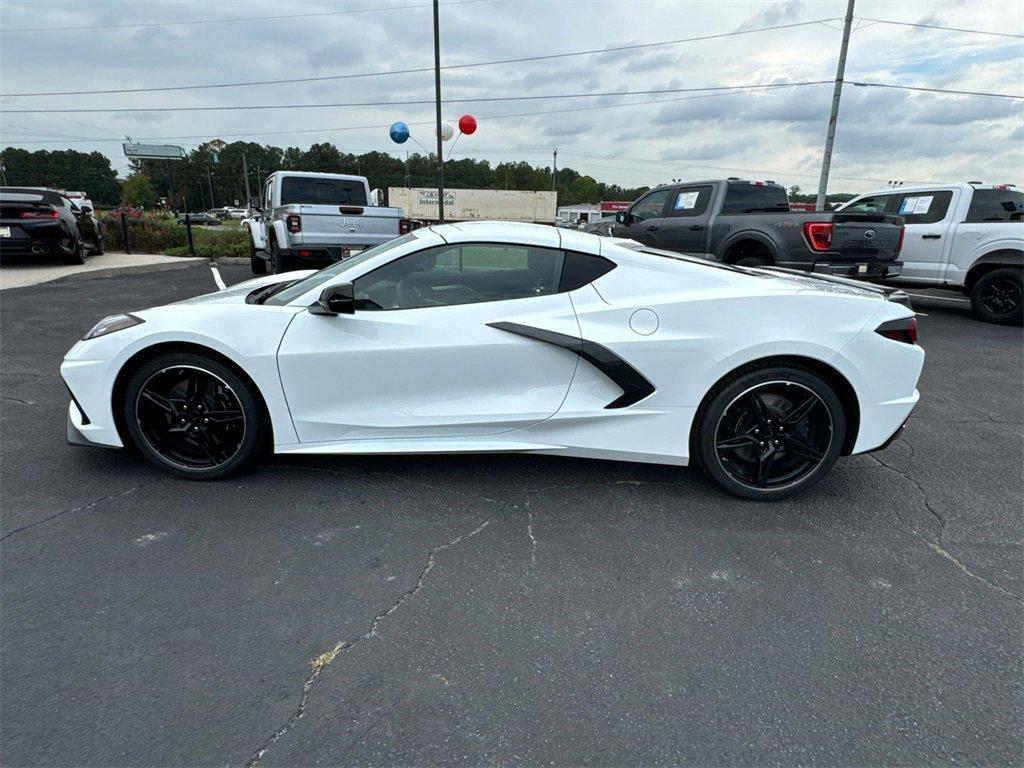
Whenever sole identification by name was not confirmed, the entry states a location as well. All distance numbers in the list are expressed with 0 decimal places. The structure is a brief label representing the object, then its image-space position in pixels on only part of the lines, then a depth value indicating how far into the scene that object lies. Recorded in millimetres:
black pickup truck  7188
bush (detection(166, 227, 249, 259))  16734
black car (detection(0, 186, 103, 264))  11214
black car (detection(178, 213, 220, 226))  56725
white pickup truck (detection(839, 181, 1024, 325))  8070
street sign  16005
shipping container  36406
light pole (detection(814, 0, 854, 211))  15866
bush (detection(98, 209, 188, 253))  16672
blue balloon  18297
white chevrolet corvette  3012
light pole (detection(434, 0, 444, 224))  15880
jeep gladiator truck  9062
